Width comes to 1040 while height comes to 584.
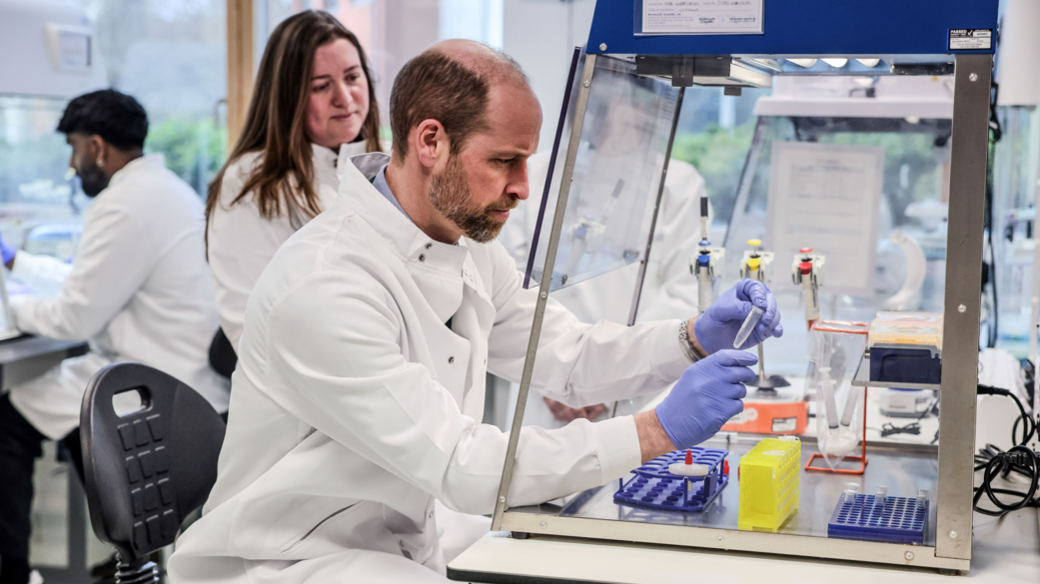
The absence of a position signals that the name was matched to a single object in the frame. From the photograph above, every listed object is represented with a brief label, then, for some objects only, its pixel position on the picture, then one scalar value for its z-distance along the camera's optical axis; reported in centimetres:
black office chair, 145
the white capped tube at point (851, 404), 150
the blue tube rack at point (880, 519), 116
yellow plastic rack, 121
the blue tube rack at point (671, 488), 133
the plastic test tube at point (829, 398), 150
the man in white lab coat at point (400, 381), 124
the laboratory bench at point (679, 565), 112
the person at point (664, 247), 192
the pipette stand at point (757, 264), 174
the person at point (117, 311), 264
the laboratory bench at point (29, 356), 265
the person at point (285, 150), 227
